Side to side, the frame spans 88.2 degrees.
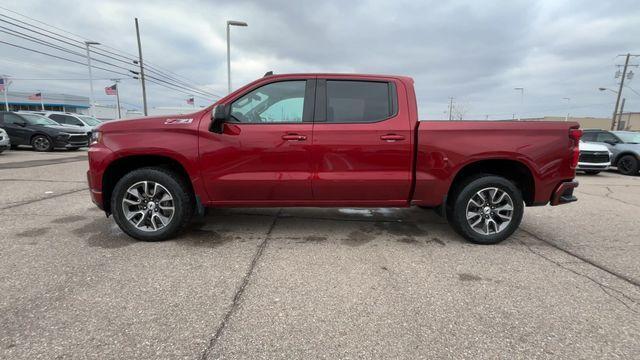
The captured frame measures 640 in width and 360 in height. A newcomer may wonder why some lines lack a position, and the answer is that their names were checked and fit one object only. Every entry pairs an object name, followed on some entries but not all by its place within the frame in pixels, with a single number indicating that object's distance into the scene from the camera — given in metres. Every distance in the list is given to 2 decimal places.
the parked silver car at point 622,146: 11.60
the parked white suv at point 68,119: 16.52
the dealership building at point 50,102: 54.28
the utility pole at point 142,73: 25.48
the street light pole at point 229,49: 17.99
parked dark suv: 13.66
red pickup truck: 3.65
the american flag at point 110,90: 36.25
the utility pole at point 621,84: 36.03
